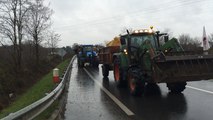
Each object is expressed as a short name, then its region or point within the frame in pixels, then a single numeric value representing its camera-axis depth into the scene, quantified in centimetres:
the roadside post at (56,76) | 841
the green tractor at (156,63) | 574
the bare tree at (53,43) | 2820
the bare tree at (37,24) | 1695
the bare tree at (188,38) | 6213
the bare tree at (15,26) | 1407
